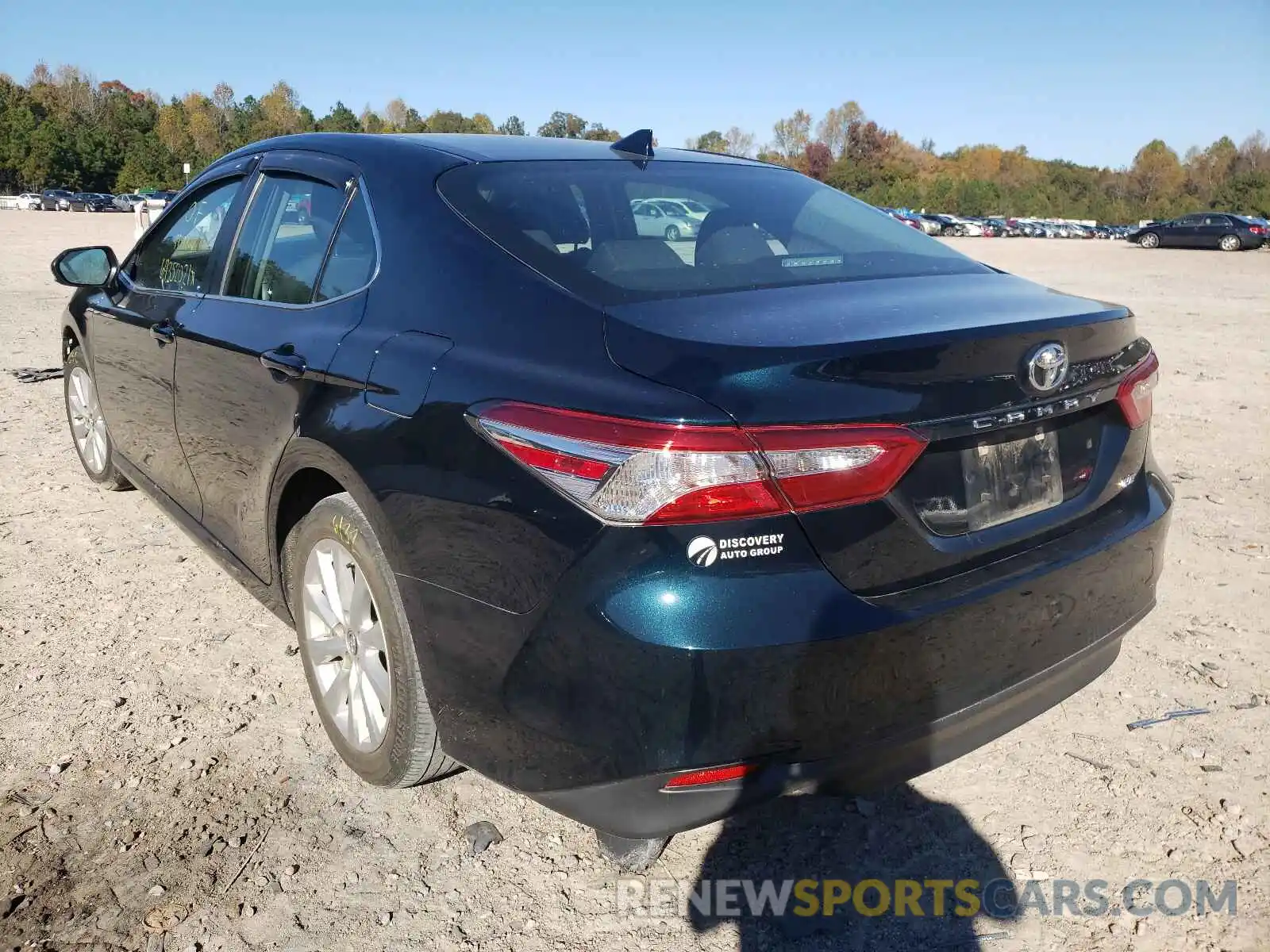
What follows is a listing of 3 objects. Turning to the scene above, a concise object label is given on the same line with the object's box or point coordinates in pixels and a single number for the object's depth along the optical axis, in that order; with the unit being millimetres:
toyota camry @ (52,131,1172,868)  1812
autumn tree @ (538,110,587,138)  99044
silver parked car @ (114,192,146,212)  68250
